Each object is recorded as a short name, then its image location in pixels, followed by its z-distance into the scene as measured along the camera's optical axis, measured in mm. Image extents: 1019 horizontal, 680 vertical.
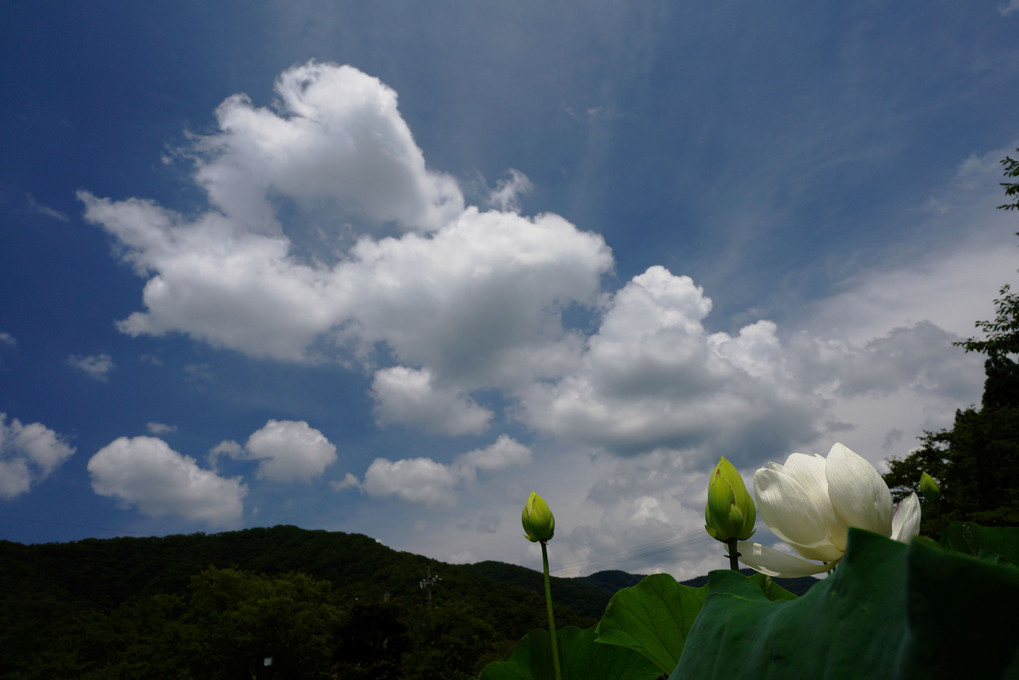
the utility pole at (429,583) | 27831
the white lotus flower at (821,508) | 719
